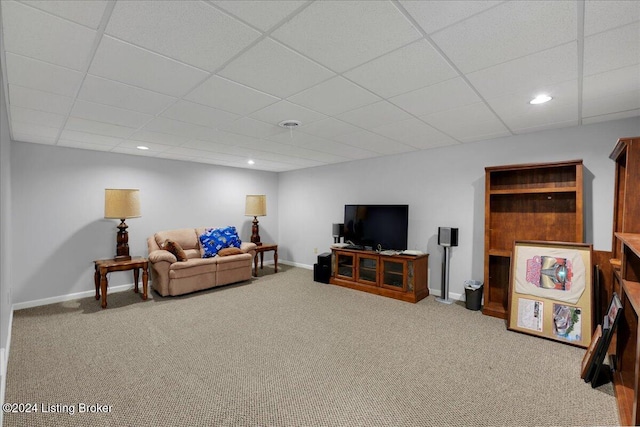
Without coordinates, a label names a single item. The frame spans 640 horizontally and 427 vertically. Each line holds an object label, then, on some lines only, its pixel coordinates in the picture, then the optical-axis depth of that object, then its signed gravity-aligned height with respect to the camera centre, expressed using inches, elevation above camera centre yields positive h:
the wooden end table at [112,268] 149.5 -32.0
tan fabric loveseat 169.2 -35.4
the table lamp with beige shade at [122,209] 160.2 +0.0
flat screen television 179.0 -8.8
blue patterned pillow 202.7 -21.5
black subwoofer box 201.9 -43.2
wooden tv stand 163.0 -37.9
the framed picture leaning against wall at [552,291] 111.2 -31.5
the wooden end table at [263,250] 220.4 -30.9
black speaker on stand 157.0 -17.4
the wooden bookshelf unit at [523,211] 128.5 +1.4
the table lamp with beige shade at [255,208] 235.6 +2.3
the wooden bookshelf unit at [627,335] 72.4 -36.2
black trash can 146.5 -43.1
